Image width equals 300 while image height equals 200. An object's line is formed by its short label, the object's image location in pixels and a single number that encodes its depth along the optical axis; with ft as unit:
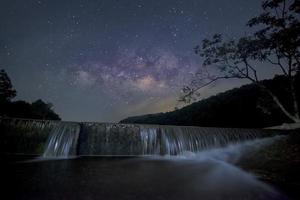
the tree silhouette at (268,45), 29.13
